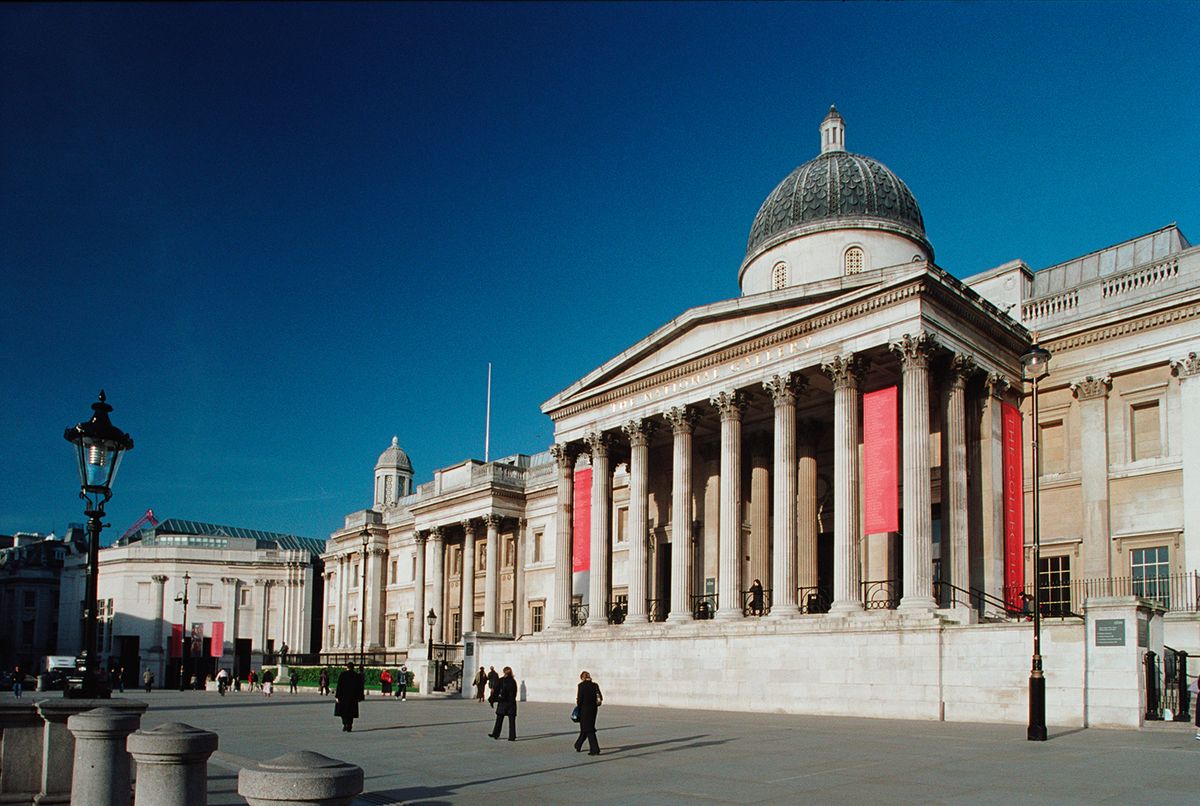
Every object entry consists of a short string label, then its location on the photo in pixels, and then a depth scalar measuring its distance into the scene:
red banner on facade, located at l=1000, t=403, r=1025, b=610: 30.17
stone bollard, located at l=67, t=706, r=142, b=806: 10.39
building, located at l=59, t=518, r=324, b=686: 85.94
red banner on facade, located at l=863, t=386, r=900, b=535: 28.39
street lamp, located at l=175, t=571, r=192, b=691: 65.25
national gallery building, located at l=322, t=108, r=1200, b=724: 27.56
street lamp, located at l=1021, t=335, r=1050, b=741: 19.75
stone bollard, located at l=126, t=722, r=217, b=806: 8.78
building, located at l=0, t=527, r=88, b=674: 100.38
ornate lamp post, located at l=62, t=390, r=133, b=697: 13.40
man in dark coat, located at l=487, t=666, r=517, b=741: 21.08
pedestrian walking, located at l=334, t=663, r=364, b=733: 23.94
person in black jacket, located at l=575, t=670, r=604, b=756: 18.17
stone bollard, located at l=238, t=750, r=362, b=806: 6.31
